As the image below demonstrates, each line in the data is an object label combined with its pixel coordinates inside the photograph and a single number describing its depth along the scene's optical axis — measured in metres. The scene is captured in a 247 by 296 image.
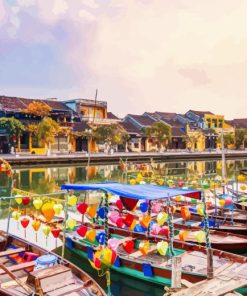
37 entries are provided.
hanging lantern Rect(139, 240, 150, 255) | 11.36
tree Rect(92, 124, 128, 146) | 56.09
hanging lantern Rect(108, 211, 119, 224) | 12.50
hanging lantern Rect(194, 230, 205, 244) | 10.95
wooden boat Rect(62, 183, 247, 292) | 9.98
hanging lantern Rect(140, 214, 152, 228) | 11.66
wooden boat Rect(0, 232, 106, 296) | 8.42
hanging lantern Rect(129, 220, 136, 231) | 11.91
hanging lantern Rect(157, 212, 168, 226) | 11.73
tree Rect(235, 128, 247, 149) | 74.91
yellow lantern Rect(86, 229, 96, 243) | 10.23
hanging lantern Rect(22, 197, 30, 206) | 13.69
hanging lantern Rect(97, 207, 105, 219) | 13.05
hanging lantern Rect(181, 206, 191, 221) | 13.17
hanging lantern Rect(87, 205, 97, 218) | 11.40
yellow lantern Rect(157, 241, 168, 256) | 10.51
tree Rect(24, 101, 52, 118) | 52.97
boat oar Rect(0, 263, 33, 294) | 8.21
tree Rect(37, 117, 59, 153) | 50.69
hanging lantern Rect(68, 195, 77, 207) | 12.19
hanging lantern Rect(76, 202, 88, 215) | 11.84
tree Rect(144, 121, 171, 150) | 62.53
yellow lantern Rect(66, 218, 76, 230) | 11.83
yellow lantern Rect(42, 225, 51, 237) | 12.02
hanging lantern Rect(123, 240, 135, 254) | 11.58
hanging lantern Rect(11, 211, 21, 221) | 13.73
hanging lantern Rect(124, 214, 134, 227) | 11.82
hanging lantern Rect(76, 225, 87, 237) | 11.32
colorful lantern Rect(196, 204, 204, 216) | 12.00
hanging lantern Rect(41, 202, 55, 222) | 10.90
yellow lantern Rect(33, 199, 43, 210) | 12.75
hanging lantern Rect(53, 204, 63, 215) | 12.12
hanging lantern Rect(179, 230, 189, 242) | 11.80
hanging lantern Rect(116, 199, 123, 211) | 14.22
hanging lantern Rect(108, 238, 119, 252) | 8.55
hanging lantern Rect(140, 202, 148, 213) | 14.05
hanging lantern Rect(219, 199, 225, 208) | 14.89
